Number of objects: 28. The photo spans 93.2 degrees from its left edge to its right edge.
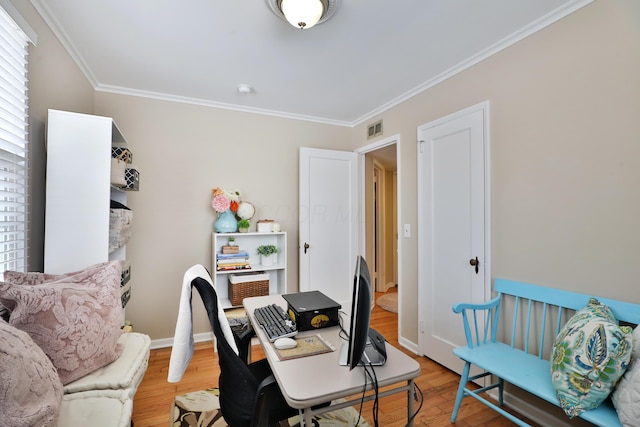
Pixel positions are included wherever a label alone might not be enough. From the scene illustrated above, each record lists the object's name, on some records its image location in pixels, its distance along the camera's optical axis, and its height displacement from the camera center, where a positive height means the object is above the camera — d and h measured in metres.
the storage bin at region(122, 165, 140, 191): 2.39 +0.34
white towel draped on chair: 1.26 -0.49
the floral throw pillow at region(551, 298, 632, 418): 1.29 -0.62
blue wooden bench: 1.56 -0.75
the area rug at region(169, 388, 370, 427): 1.91 -1.27
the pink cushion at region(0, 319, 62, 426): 0.92 -0.54
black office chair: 1.17 -0.69
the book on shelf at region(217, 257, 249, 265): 3.00 -0.41
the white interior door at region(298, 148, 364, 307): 3.52 -0.01
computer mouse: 1.30 -0.53
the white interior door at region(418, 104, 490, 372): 2.32 -0.04
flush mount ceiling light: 1.62 +1.15
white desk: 0.99 -0.57
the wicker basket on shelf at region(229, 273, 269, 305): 2.98 -0.66
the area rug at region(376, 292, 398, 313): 4.35 -1.25
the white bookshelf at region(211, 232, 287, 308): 3.07 -0.43
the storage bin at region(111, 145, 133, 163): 2.29 +0.53
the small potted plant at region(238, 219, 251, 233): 3.14 -0.05
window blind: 1.46 +0.39
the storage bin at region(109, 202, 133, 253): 2.17 -0.04
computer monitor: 1.00 -0.31
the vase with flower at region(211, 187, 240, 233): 3.04 +0.12
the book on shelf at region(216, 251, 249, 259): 3.02 -0.35
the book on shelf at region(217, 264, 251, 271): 2.99 -0.47
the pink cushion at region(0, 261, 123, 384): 1.26 -0.44
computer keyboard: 1.43 -0.52
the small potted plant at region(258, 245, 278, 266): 3.23 -0.36
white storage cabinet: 1.77 +0.18
